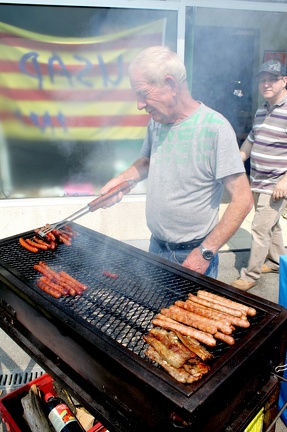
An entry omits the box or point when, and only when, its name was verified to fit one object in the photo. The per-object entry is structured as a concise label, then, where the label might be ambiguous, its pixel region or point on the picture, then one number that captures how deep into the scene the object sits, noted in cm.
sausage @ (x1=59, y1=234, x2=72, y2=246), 288
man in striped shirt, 427
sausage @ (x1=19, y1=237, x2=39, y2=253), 276
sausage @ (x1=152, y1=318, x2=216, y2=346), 161
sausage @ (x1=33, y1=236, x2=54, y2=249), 284
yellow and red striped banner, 510
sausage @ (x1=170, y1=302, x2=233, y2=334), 166
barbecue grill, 138
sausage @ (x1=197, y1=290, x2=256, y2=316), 178
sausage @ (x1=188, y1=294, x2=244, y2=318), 176
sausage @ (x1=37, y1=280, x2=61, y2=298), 206
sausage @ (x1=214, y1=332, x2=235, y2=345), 158
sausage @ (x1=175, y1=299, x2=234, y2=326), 174
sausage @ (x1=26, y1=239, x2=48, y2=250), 278
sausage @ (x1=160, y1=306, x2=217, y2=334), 170
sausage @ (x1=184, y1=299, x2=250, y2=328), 169
